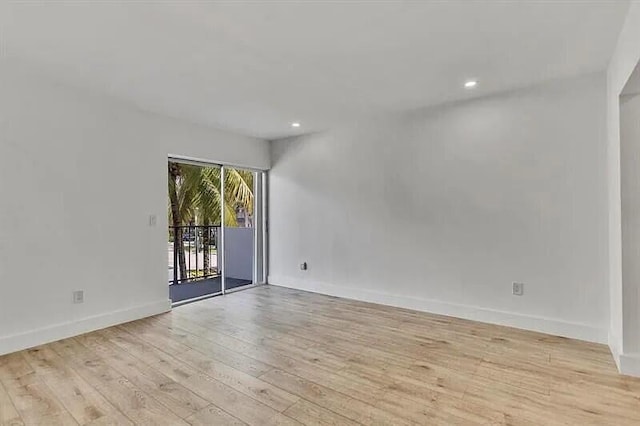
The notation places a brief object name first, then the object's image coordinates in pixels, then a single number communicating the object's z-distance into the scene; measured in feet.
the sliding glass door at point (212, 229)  16.84
